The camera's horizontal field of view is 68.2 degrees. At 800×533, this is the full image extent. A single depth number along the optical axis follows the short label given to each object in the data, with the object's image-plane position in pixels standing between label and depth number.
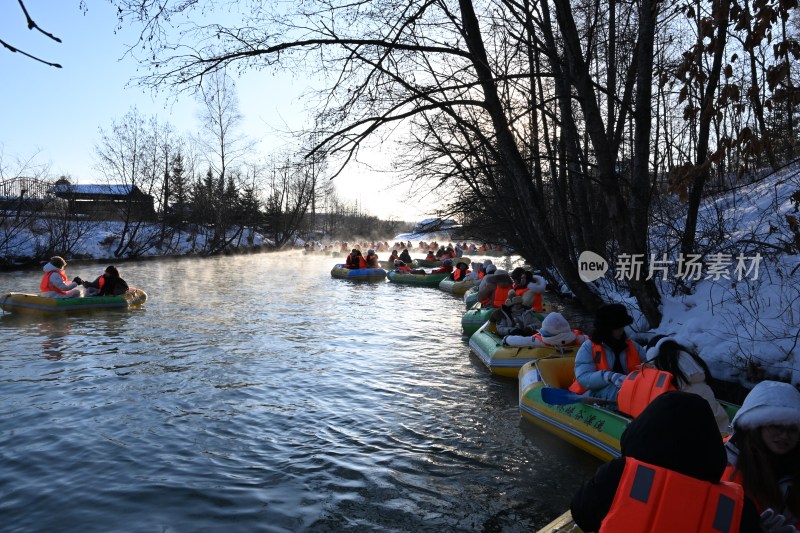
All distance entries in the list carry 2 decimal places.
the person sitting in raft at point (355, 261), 24.62
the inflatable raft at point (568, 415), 5.43
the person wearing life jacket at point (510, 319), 9.83
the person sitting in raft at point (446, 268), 22.64
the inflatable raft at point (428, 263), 29.88
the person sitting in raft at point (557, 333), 8.24
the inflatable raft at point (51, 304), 12.95
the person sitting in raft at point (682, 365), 4.32
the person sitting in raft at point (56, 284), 13.27
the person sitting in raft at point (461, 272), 20.12
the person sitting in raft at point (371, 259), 25.09
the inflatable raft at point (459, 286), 19.39
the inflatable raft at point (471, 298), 15.28
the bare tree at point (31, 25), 1.66
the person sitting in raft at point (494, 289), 11.57
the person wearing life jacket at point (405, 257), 27.81
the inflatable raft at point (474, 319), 11.66
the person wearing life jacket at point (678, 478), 2.11
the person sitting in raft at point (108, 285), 13.98
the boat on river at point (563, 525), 3.15
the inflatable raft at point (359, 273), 23.89
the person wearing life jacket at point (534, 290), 11.33
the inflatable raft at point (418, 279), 22.17
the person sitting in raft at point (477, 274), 19.77
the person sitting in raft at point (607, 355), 5.66
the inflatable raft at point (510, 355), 8.47
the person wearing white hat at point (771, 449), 2.59
